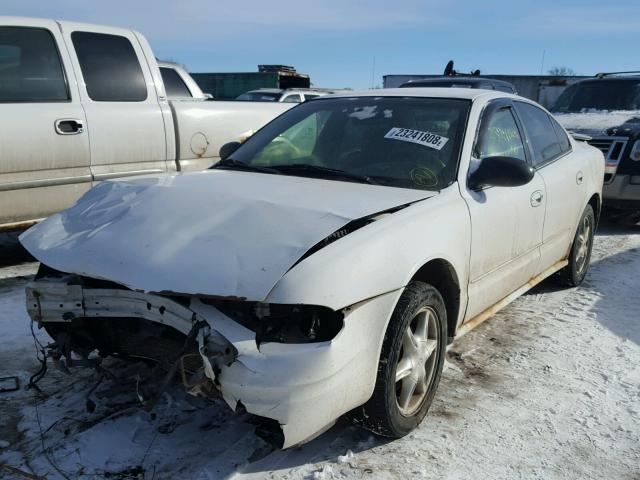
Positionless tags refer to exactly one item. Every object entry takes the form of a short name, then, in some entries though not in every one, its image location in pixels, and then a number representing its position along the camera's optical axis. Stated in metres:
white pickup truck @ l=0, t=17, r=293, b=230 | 4.91
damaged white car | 2.25
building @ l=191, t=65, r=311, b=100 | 24.39
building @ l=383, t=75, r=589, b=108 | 17.05
